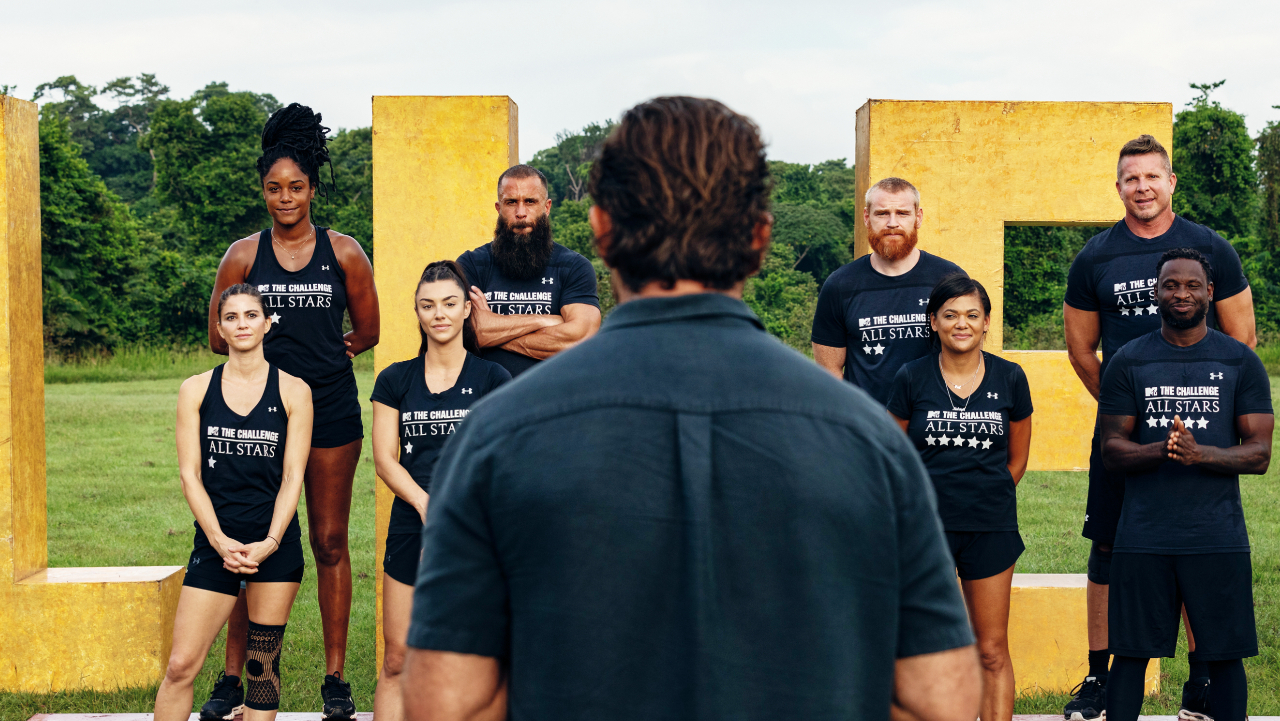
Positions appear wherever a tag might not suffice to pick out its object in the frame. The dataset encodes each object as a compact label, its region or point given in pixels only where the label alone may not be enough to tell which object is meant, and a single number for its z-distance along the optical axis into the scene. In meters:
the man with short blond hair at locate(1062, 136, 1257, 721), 4.60
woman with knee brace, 4.14
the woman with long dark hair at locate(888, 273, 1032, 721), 4.24
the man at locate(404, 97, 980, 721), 1.43
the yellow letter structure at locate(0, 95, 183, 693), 5.41
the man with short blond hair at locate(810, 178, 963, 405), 4.54
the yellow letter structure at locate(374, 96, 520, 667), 5.83
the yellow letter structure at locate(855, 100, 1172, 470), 5.84
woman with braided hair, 4.79
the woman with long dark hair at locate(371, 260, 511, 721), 4.29
